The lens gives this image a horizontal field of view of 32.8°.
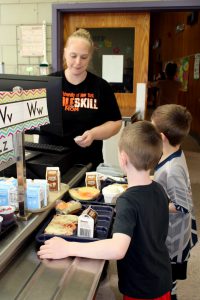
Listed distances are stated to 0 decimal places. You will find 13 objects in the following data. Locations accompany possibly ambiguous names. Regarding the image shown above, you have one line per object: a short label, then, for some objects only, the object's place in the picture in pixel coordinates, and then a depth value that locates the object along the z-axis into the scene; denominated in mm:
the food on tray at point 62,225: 1236
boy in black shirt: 1131
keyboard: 1835
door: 3992
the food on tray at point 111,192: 1556
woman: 2020
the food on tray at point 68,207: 1398
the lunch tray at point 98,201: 1514
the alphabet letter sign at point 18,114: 1118
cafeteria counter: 968
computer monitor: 1468
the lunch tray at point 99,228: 1194
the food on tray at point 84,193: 1559
